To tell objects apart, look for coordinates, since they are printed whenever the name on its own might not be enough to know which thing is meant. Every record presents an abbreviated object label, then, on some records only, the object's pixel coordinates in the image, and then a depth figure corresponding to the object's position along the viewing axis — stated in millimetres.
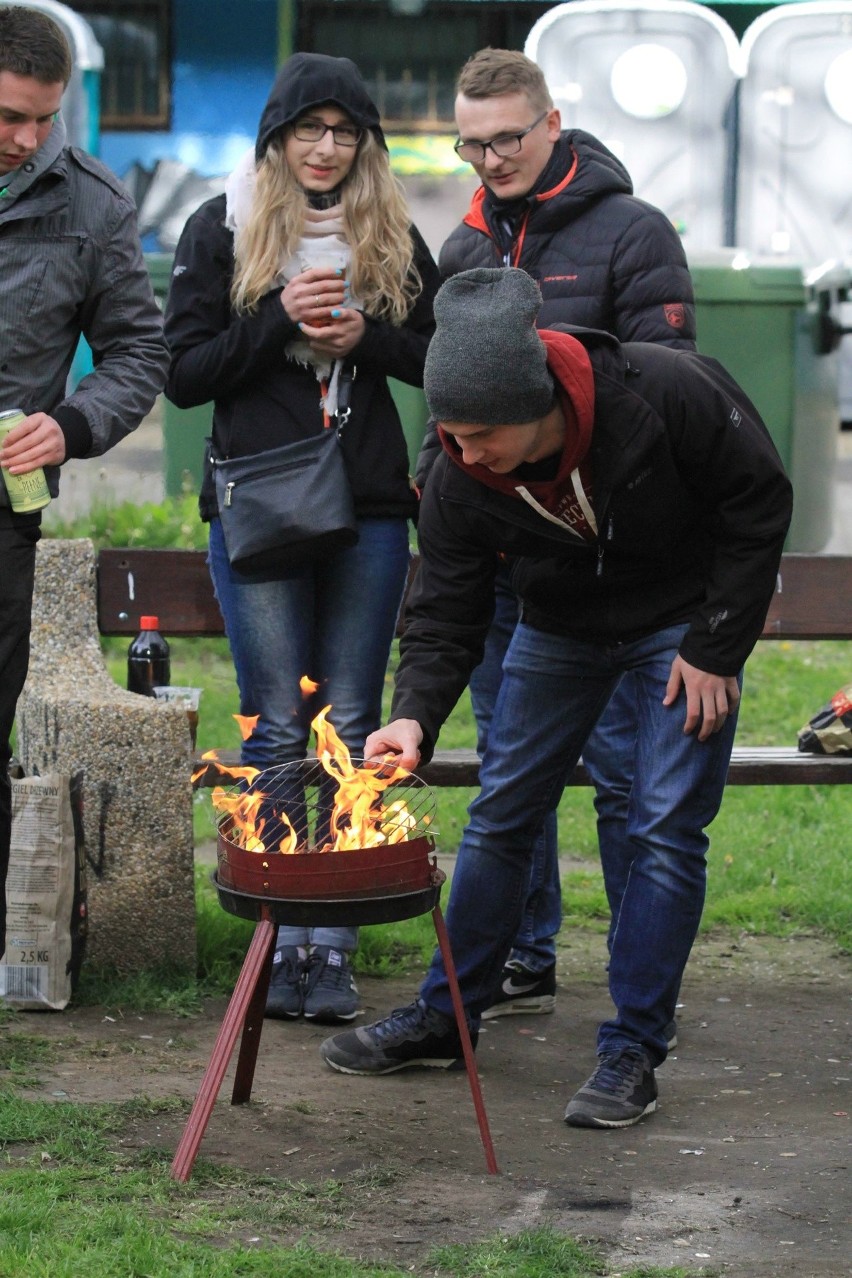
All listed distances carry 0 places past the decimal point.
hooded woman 9133
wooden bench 10195
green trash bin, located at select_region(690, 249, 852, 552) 18687
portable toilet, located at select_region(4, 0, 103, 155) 25672
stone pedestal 9531
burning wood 7348
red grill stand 6961
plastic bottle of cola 10492
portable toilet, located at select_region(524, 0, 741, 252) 25781
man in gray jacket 7910
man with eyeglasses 8711
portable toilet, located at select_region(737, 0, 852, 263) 26625
